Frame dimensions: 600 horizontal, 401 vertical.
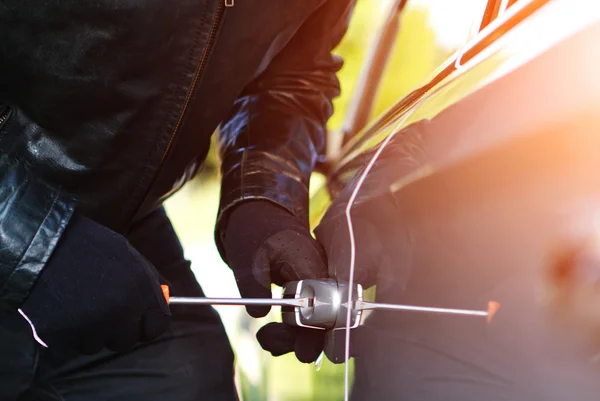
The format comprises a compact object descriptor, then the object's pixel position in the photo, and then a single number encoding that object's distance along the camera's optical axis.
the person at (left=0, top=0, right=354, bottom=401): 0.69
